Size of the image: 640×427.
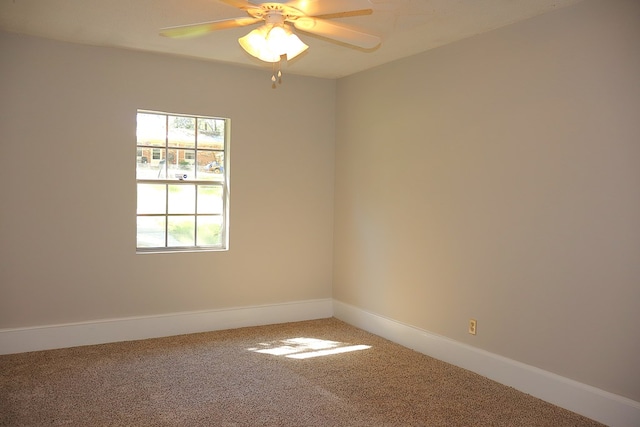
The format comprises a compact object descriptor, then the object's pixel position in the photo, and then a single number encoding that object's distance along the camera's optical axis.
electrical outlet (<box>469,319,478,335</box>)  3.87
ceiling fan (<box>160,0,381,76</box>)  2.60
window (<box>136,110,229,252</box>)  4.68
